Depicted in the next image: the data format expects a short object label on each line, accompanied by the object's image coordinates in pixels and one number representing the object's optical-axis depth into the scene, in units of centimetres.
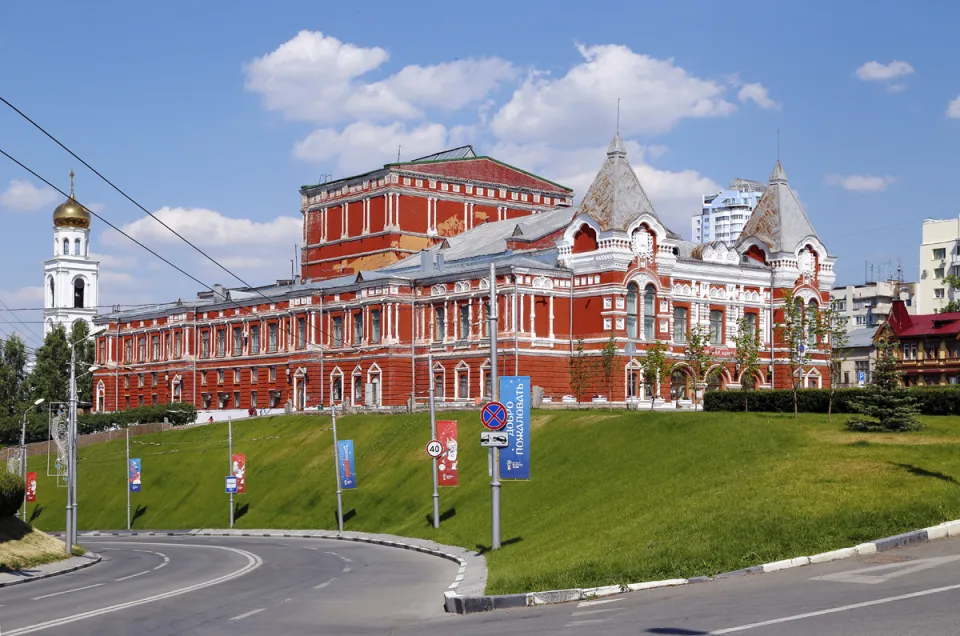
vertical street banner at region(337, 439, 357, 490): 6669
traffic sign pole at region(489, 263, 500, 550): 3906
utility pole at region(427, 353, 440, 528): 5588
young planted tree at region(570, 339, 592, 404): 7888
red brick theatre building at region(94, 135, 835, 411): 7988
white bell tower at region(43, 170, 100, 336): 14238
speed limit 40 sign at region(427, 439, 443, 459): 5491
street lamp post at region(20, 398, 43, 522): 8123
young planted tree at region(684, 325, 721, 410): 7419
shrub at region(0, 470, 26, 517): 4918
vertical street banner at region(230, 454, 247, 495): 7475
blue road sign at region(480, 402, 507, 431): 3884
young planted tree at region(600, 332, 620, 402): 7644
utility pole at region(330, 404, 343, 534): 6548
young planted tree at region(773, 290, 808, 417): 6431
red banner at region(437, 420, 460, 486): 5666
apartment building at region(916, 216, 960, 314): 15675
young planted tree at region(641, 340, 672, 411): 7500
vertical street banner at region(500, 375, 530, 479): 4225
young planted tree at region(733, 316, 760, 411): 6962
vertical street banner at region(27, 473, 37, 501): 8756
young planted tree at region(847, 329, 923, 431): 4494
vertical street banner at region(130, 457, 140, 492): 8112
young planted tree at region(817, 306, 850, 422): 6119
